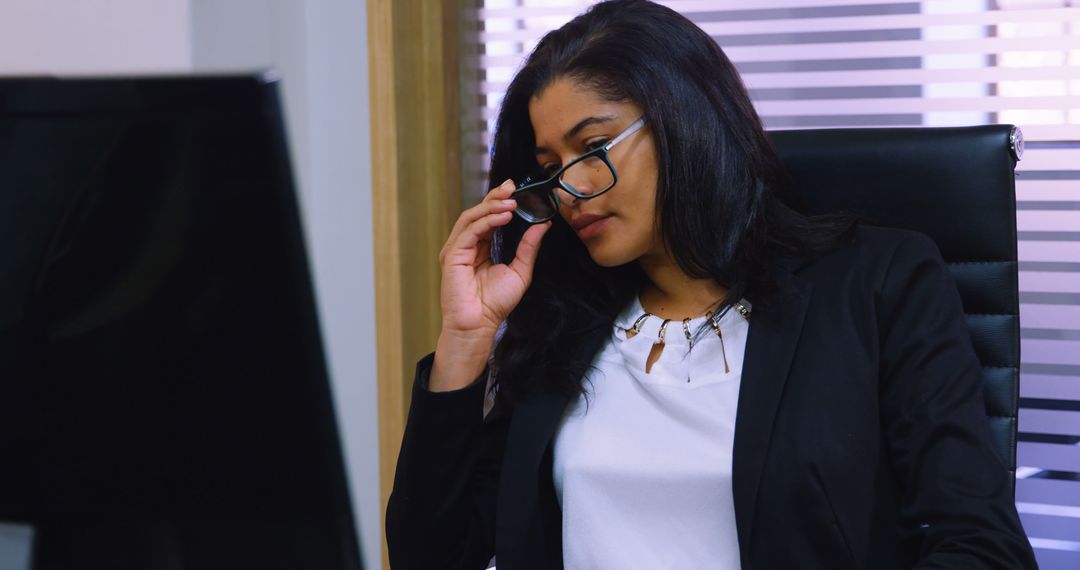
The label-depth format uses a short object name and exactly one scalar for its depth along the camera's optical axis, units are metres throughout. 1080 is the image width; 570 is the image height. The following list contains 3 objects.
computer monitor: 1.20
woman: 2.43
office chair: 2.51
